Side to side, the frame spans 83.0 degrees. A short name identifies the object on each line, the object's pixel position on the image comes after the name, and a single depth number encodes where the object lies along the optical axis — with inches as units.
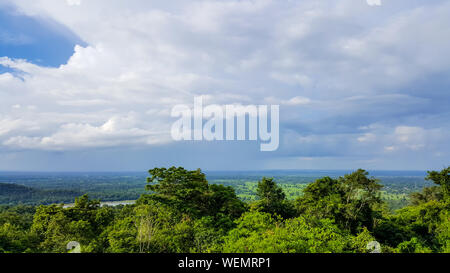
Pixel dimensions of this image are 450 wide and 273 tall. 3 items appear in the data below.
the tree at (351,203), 1063.6
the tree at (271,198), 1178.0
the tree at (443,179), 1279.3
